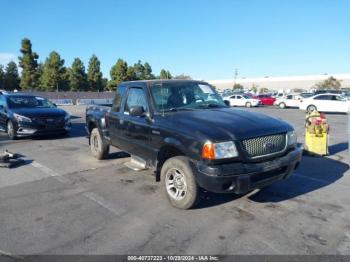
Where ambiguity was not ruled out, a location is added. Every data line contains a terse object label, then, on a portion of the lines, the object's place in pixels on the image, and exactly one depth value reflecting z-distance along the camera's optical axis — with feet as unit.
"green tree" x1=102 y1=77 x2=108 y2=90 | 220.68
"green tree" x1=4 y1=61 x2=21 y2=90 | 196.75
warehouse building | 349.82
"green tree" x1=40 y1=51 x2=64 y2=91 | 176.65
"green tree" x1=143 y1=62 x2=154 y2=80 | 242.99
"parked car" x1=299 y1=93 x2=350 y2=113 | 80.23
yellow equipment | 26.63
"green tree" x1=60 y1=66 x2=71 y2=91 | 181.78
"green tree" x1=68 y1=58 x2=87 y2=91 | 194.49
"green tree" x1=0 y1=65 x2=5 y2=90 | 194.49
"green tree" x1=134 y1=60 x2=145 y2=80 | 238.07
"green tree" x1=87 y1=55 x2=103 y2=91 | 205.36
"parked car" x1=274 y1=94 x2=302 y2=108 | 104.97
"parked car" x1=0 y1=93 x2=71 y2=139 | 34.60
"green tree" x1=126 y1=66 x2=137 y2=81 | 216.74
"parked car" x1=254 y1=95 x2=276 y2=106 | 129.39
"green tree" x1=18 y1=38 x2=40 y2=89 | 175.42
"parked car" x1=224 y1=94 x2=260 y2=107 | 121.49
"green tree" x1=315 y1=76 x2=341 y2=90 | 284.98
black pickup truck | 13.64
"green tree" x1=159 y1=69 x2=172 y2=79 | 241.90
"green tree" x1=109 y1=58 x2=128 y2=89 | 211.00
